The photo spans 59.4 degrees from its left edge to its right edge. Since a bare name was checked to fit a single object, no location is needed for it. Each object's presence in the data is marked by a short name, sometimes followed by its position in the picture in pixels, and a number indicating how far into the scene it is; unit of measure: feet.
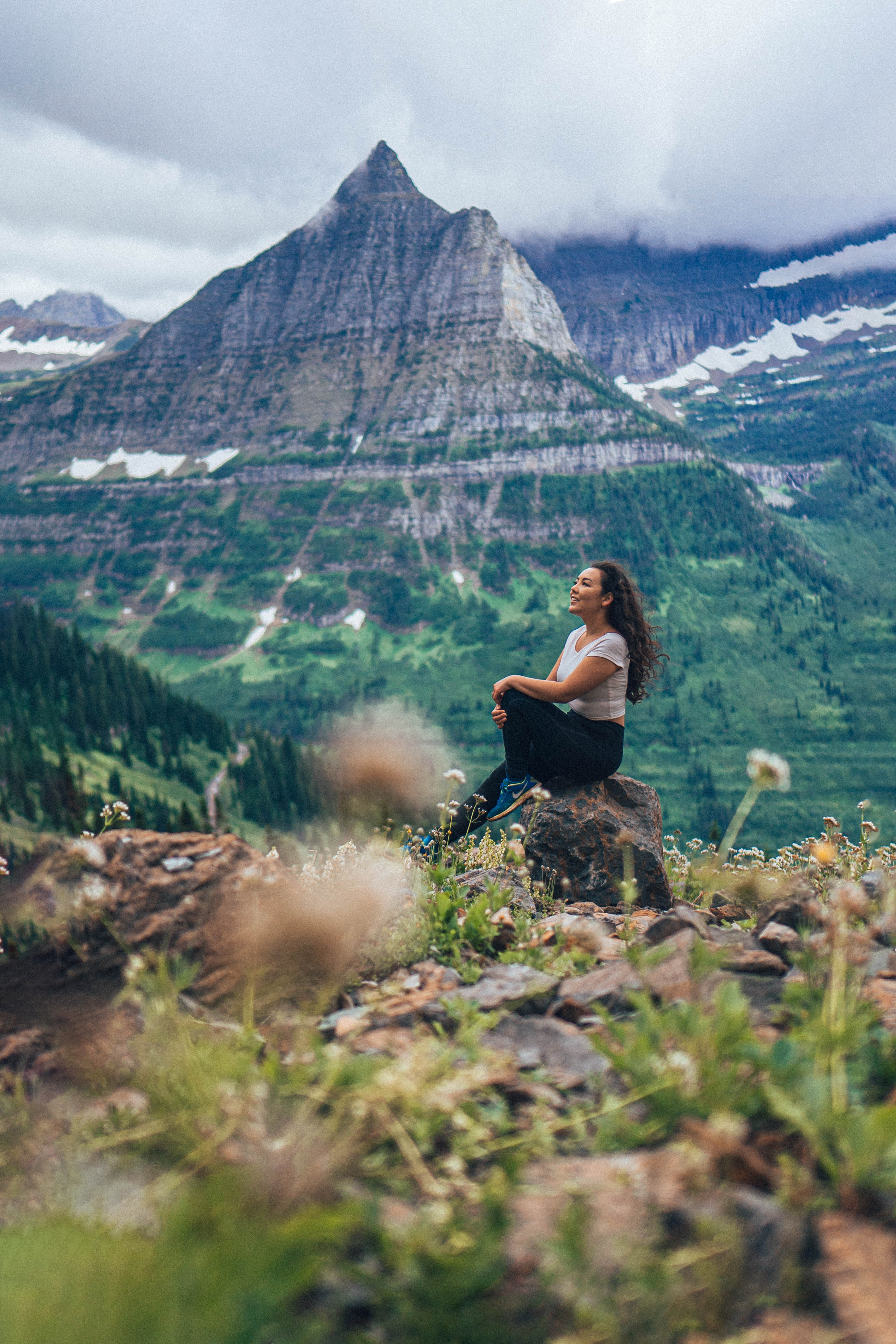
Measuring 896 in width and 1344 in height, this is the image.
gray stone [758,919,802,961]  16.90
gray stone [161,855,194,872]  17.34
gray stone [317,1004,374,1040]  14.61
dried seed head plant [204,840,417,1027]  15.65
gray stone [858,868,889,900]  21.66
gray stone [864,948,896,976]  16.26
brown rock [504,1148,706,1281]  8.57
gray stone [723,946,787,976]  16.26
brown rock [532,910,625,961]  18.28
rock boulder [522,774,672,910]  30.22
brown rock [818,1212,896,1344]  7.28
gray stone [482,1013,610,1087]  13.00
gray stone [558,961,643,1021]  15.21
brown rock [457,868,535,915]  22.25
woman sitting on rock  31.32
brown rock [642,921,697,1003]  13.75
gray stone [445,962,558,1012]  15.52
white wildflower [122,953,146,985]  12.19
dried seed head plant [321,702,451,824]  29.25
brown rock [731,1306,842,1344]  7.56
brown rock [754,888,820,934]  18.19
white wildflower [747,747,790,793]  15.93
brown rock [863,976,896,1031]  14.10
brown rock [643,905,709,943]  17.43
